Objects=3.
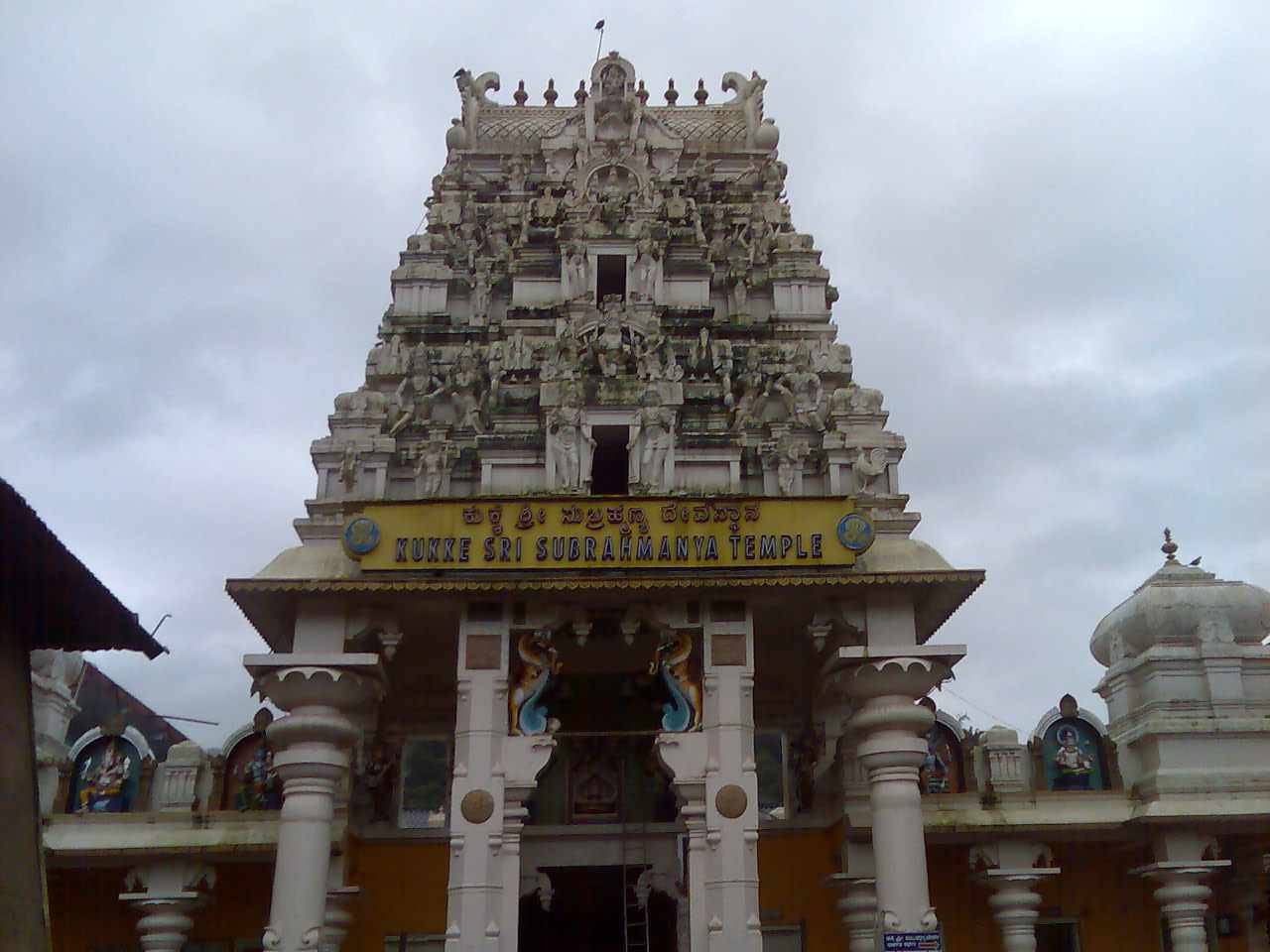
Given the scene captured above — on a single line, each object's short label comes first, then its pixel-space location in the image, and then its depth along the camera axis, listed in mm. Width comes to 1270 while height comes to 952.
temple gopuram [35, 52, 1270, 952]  17203
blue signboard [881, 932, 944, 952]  15680
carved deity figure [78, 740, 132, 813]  20531
